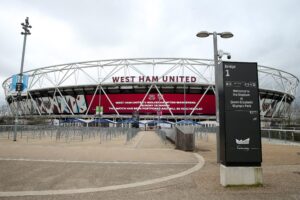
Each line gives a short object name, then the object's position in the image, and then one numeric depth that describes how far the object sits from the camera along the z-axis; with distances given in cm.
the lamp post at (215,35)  1283
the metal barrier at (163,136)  3018
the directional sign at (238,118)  833
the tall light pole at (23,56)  2639
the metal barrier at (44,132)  3092
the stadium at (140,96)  7850
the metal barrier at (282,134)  2278
